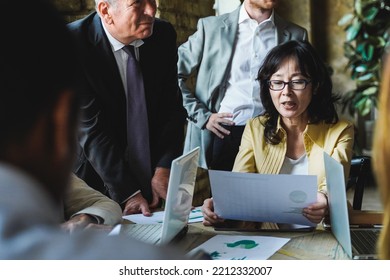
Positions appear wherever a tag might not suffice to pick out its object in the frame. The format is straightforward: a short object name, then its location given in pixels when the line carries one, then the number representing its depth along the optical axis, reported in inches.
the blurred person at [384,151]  29.8
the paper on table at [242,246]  49.2
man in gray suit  79.5
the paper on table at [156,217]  60.3
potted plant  165.2
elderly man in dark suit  69.2
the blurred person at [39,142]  19.3
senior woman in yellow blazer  67.9
